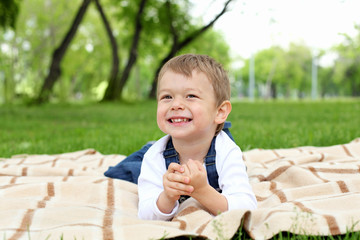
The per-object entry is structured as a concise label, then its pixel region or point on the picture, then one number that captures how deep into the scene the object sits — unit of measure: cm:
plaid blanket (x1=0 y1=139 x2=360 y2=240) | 182
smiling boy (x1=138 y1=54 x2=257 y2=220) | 201
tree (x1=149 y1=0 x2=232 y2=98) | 1542
